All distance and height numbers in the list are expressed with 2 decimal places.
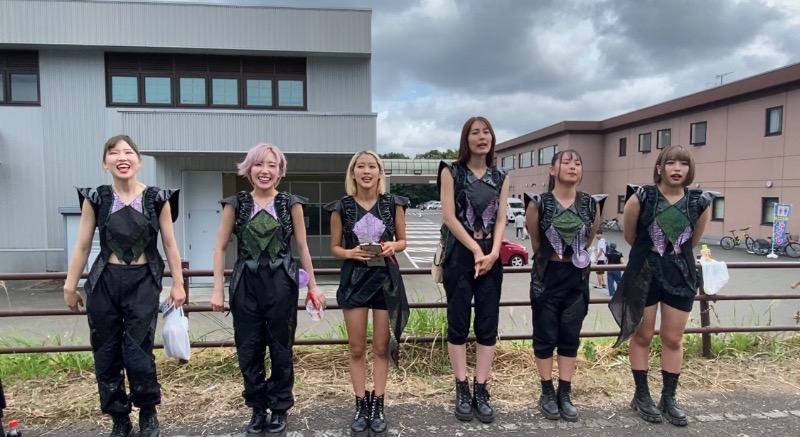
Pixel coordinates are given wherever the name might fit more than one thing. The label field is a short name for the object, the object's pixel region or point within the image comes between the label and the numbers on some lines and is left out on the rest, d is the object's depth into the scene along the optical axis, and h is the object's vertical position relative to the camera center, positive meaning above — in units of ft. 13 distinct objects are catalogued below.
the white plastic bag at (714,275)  13.53 -2.26
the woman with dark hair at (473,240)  10.73 -1.03
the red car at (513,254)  54.65 -6.88
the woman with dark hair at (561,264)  10.82 -1.61
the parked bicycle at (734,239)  69.67 -6.36
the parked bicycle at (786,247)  60.18 -6.70
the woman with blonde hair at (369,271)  10.30 -1.67
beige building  64.49 +8.92
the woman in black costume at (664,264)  10.77 -1.59
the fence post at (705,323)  15.07 -4.07
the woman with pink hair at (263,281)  9.86 -1.81
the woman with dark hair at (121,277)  9.50 -1.69
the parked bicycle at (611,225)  102.02 -6.44
